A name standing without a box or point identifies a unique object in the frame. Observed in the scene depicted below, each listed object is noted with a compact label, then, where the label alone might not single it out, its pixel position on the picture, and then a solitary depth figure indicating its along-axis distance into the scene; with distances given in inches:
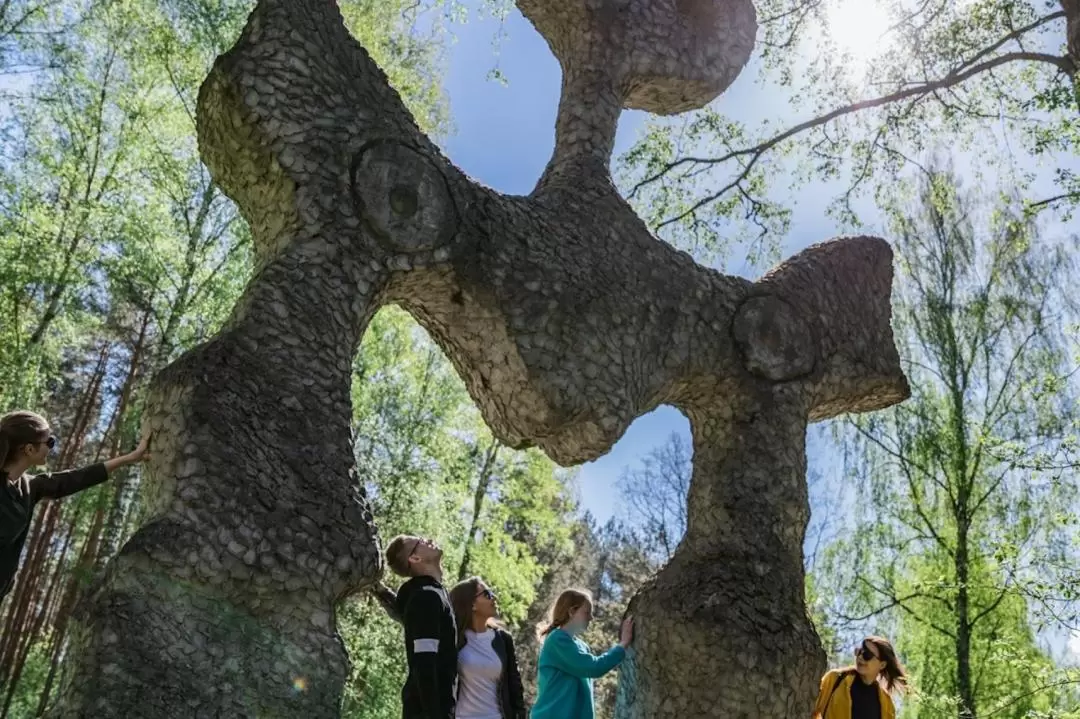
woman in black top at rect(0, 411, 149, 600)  129.8
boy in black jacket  137.9
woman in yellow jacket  191.9
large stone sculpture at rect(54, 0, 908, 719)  121.1
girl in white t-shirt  153.3
